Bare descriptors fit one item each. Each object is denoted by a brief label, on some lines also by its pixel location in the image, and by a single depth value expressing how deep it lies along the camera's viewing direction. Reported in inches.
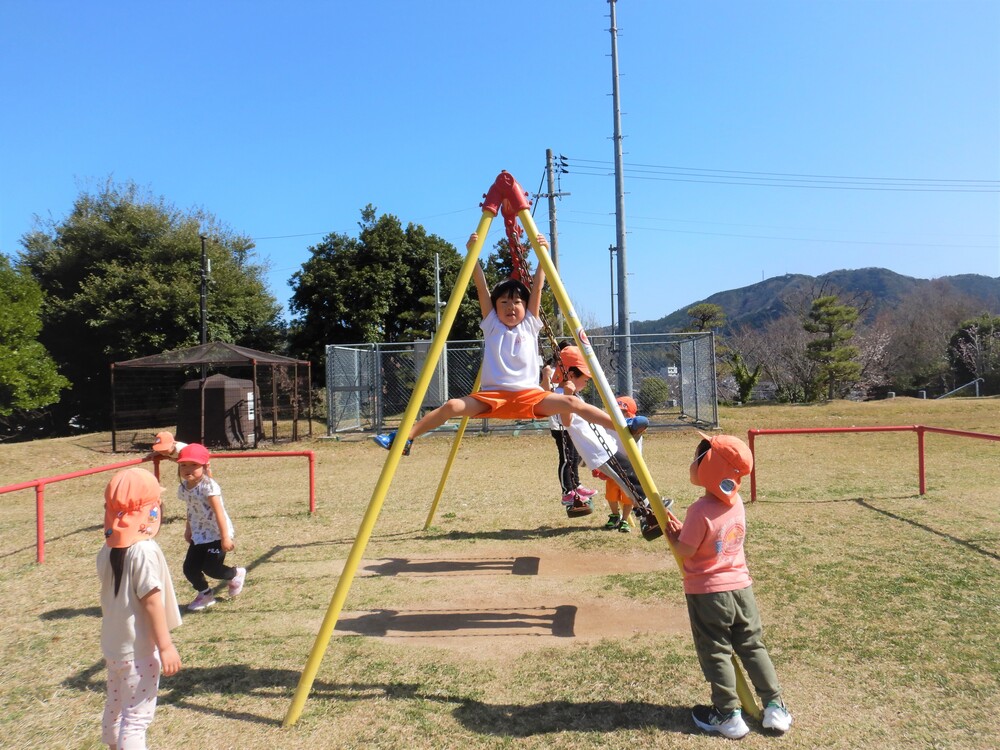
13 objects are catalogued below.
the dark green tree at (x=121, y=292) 1033.5
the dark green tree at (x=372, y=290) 1153.4
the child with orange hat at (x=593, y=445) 208.8
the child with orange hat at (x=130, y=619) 107.7
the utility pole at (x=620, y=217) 775.7
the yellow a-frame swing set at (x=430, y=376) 127.8
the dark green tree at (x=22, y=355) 737.6
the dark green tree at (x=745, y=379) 1027.9
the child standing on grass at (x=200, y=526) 191.6
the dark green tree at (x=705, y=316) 1494.8
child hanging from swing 158.7
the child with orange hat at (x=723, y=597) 116.9
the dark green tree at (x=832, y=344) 1048.2
